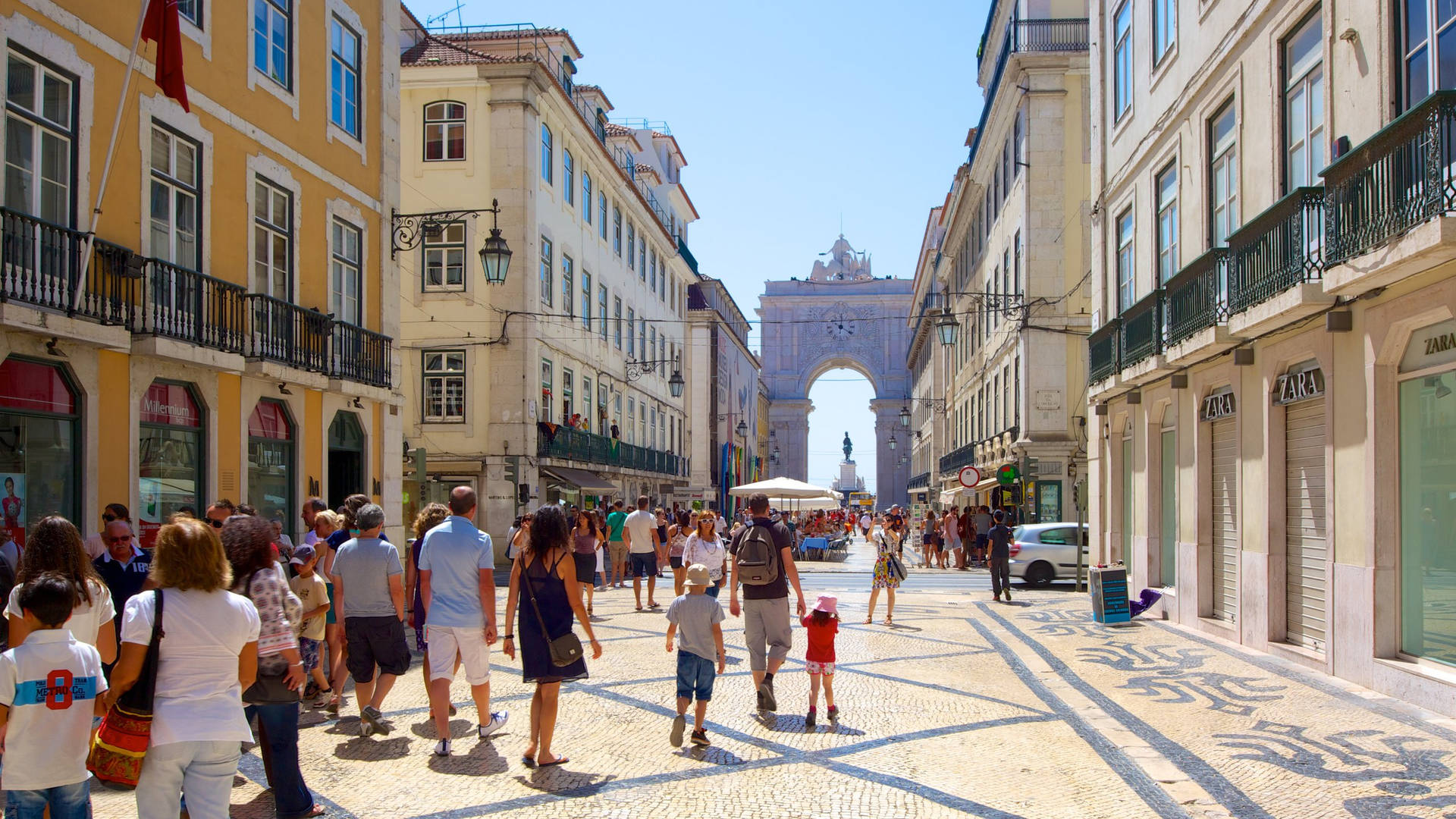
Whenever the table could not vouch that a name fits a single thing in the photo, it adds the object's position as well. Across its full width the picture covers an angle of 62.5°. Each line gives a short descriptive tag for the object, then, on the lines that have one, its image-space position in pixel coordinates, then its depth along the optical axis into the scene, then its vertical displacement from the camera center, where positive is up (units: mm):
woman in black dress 6785 -901
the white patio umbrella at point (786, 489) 28859 -972
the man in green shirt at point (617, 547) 21578 -1723
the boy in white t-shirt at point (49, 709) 4203 -909
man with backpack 8695 -1036
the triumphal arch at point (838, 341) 90938 +8436
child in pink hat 8242 -1297
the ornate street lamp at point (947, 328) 28444 +2933
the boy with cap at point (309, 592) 8008 -942
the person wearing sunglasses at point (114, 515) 8234 -436
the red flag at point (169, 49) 11102 +3736
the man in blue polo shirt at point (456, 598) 7129 -882
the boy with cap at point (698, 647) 7324 -1206
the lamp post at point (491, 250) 17953 +3015
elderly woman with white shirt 4355 -815
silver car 22609 -2037
